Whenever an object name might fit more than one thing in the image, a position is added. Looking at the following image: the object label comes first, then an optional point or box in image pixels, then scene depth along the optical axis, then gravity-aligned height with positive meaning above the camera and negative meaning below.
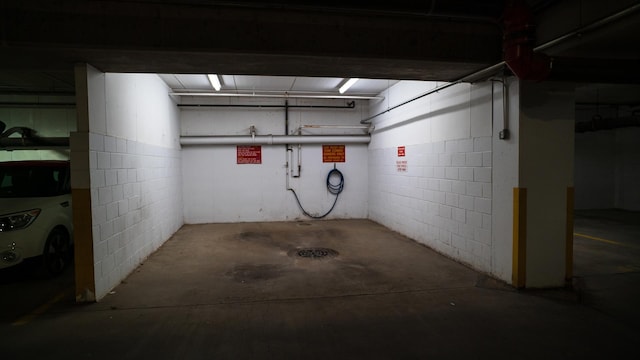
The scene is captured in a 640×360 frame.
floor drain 5.47 -1.44
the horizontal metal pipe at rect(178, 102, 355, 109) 8.32 +1.68
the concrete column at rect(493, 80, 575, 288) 3.81 -0.18
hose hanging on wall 8.91 -0.46
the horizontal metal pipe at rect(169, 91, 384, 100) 7.23 +1.74
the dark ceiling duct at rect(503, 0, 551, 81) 3.25 +1.25
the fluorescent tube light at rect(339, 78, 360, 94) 6.65 +1.79
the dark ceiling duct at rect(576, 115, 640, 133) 8.84 +1.19
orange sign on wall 8.93 +0.44
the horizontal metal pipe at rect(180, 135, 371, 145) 8.23 +0.79
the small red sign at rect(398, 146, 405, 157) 6.96 +0.37
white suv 3.84 -0.51
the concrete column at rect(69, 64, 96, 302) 3.48 -0.09
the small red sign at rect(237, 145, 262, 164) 8.61 +0.43
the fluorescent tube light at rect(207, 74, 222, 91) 6.02 +1.73
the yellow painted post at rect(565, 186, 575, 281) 3.93 -0.89
